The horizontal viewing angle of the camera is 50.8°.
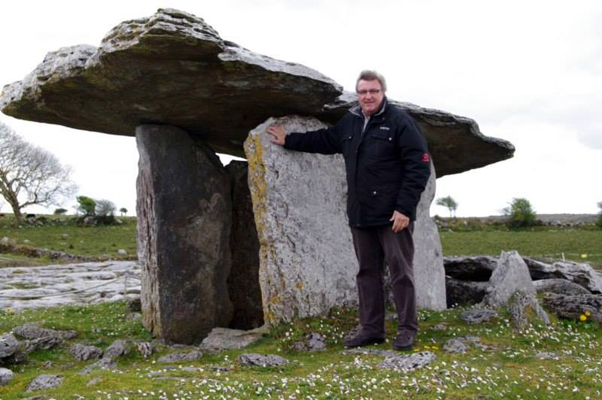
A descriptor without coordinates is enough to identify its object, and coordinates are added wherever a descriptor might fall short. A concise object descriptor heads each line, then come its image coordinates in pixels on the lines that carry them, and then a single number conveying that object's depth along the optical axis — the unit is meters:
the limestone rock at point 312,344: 8.21
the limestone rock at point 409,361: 6.90
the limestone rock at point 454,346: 7.82
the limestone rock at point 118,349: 8.50
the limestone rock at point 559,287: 11.96
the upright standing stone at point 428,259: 10.95
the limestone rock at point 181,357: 8.19
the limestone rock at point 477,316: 9.29
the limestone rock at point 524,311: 9.13
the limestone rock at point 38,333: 9.93
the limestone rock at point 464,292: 12.01
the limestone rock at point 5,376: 7.34
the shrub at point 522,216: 45.59
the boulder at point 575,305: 9.92
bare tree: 48.91
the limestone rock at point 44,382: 6.70
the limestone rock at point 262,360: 7.38
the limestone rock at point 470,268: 13.42
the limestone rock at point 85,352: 8.89
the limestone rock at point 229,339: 8.86
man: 7.73
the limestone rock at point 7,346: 8.36
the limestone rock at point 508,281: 10.30
